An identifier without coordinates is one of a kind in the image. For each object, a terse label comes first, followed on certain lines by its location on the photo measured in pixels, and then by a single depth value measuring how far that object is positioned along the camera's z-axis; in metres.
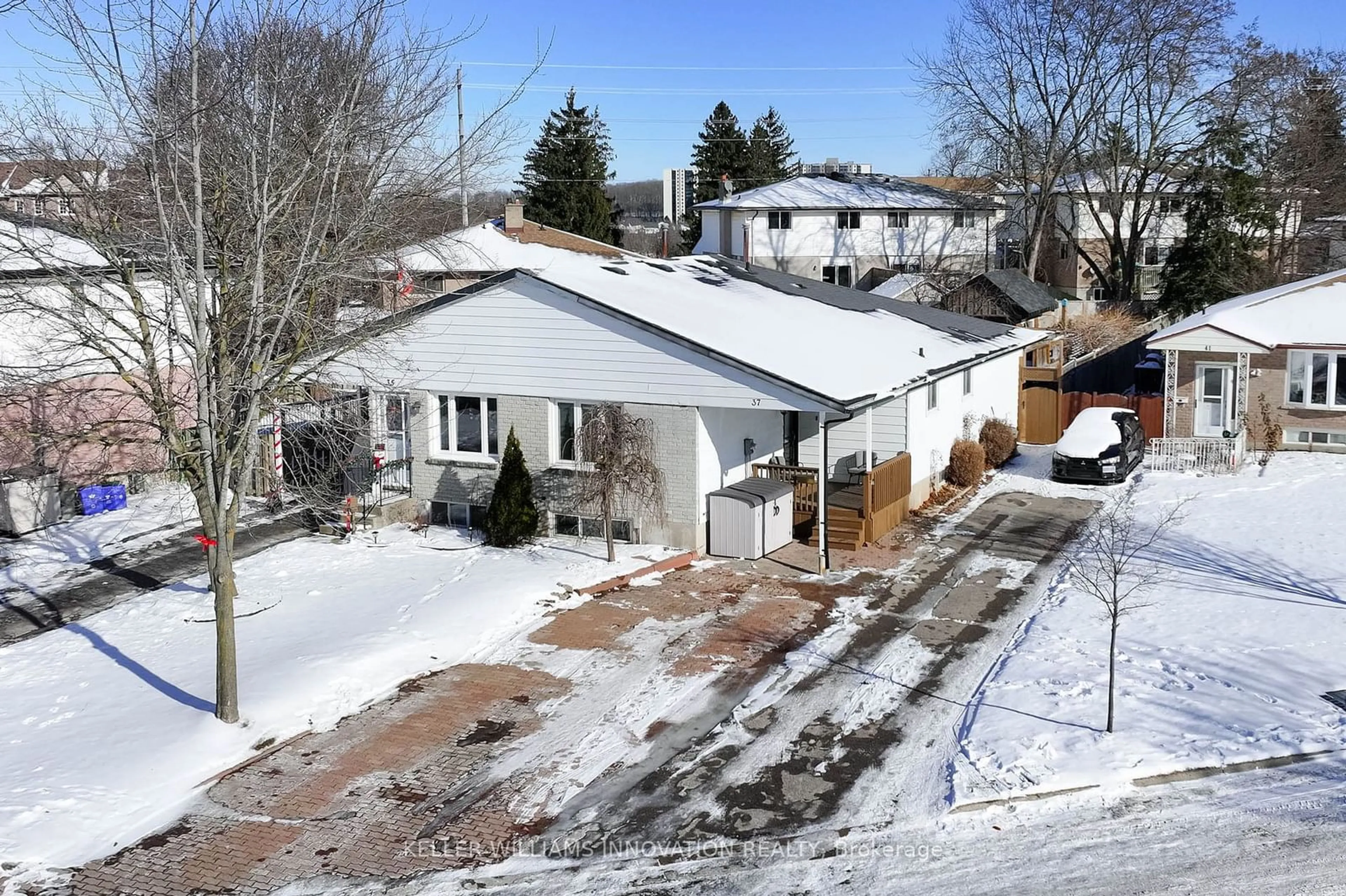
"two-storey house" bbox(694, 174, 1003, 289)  59.22
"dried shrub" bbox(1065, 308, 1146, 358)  41.78
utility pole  20.64
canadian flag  22.61
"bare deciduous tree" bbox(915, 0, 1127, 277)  54.22
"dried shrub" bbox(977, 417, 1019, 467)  28.03
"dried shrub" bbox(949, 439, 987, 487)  25.62
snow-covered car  25.94
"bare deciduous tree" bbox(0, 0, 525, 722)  12.61
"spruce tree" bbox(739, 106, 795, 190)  80.31
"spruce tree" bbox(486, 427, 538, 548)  19.66
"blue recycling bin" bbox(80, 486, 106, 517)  22.17
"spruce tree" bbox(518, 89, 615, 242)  66.38
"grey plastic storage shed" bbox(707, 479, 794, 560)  19.50
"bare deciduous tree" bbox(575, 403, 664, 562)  18.86
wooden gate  31.56
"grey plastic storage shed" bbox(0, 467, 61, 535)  20.70
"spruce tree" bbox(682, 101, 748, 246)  78.94
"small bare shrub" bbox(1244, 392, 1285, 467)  28.42
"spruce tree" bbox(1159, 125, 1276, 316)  46.09
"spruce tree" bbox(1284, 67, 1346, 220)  51.75
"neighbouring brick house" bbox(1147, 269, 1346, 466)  28.00
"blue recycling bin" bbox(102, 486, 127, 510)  22.42
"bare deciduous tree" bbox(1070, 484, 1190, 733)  13.34
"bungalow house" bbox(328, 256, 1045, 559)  19.44
